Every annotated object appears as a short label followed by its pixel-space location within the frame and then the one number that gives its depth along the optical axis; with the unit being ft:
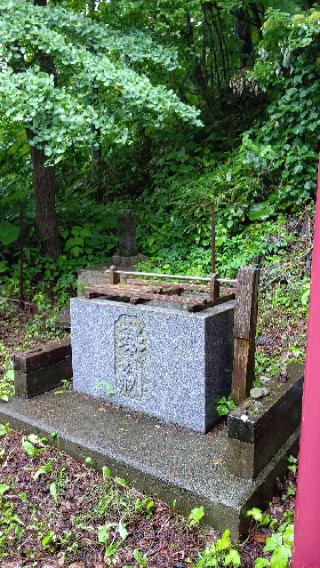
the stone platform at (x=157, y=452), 8.31
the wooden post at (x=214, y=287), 11.39
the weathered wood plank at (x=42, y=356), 12.72
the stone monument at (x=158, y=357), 10.46
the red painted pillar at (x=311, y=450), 2.53
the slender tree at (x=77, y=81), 16.28
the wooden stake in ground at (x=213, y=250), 13.42
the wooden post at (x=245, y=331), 10.06
